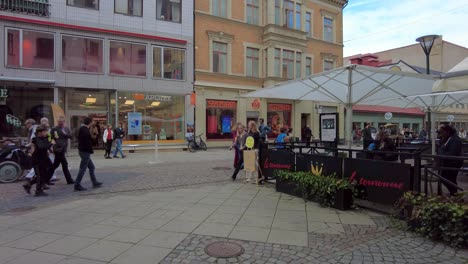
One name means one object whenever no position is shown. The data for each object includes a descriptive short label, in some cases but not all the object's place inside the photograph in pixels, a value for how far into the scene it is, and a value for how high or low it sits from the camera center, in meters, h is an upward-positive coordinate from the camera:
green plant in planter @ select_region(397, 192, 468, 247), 4.35 -1.21
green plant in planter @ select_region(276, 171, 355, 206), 6.17 -1.07
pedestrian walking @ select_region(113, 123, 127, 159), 16.14 -0.41
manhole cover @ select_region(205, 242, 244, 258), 4.08 -1.56
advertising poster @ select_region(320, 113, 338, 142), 10.07 +0.16
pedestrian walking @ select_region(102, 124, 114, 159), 15.93 -0.43
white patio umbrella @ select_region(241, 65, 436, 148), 7.21 +1.25
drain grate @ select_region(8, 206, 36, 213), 6.26 -1.57
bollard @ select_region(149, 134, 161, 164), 13.98 -1.34
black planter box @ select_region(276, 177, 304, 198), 7.10 -1.28
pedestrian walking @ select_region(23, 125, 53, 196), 7.56 -0.65
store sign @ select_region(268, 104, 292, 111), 25.53 +2.00
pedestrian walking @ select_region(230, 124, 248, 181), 9.48 -0.40
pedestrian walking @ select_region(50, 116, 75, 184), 8.55 -0.35
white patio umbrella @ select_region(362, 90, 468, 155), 9.70 +1.05
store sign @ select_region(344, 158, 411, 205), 5.38 -0.82
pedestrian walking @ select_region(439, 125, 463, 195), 6.17 -0.30
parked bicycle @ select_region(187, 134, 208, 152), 20.14 -0.86
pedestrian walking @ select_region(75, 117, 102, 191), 8.09 -0.46
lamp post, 12.93 +3.71
